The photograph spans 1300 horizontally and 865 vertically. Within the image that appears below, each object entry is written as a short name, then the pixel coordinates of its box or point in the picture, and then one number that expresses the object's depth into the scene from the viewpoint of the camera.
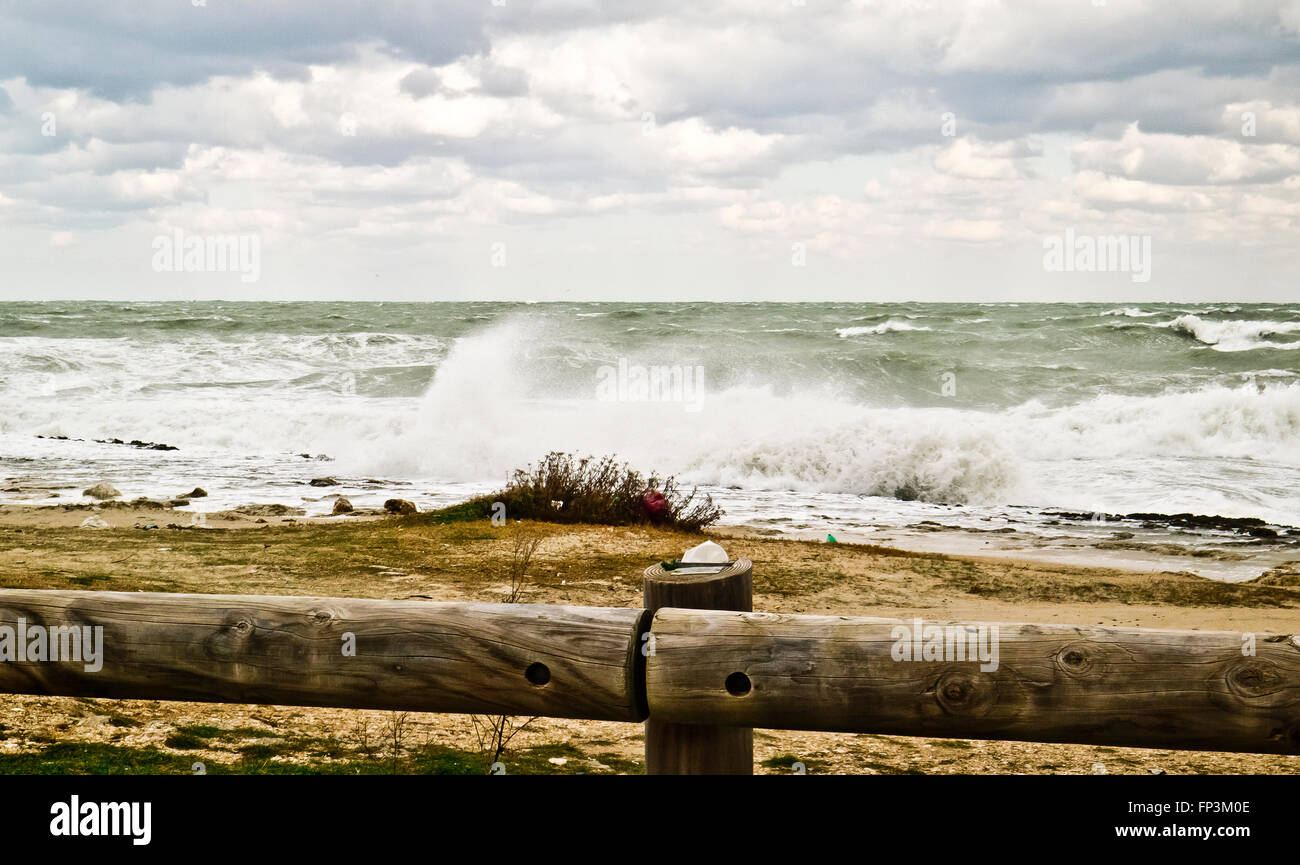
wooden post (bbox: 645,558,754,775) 2.65
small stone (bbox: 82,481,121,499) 14.90
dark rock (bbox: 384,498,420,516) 14.19
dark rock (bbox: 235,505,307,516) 14.03
